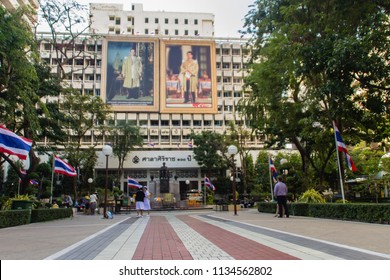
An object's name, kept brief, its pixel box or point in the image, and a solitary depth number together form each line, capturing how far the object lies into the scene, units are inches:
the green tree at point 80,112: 1206.3
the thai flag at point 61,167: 748.0
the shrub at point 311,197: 658.8
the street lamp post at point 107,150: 709.9
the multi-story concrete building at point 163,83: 2327.8
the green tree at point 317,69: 506.0
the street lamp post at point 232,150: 720.3
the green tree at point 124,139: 1756.9
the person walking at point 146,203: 778.8
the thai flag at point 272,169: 883.4
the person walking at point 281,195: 556.7
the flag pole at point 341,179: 590.2
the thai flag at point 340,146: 586.2
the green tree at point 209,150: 1818.4
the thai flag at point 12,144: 482.6
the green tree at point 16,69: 522.3
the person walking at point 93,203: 1005.8
